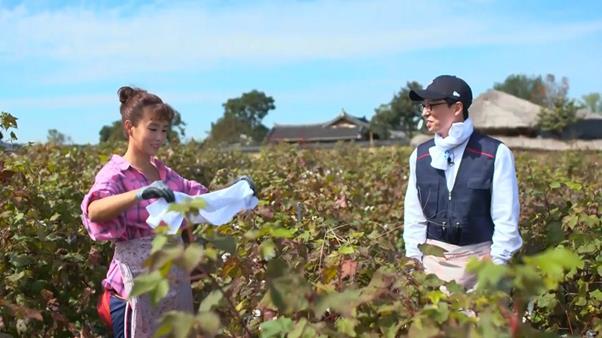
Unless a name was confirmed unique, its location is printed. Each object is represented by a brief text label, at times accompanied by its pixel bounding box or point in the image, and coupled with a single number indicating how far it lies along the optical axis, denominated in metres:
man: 2.86
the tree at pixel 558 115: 27.91
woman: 2.51
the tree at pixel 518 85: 75.81
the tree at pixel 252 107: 68.32
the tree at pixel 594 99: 85.19
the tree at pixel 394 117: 49.84
